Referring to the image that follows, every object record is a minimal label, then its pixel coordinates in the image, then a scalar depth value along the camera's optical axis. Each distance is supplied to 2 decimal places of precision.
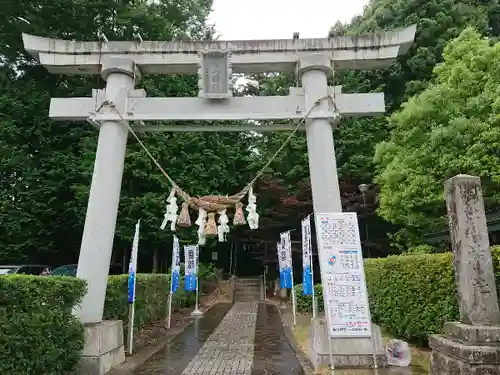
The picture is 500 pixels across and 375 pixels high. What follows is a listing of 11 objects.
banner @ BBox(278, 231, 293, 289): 15.74
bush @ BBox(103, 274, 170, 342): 8.93
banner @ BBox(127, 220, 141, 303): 9.19
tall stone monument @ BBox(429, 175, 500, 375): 4.98
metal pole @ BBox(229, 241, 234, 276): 30.33
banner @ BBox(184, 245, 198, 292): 17.50
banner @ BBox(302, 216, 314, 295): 11.81
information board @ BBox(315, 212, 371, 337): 7.02
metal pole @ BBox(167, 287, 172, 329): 13.82
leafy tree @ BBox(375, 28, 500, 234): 12.52
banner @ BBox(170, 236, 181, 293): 14.66
